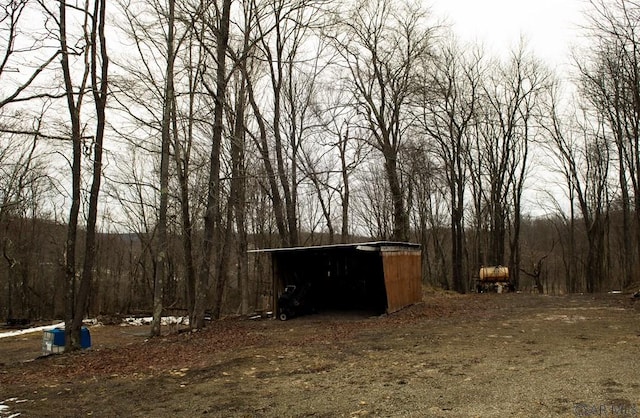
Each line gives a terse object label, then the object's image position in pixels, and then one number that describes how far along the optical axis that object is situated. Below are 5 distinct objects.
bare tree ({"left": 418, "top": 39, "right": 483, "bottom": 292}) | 29.28
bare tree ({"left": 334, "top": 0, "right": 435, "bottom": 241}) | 24.77
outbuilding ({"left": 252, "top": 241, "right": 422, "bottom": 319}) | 14.57
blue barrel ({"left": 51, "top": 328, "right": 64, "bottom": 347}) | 12.64
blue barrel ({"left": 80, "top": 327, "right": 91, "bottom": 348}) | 13.38
